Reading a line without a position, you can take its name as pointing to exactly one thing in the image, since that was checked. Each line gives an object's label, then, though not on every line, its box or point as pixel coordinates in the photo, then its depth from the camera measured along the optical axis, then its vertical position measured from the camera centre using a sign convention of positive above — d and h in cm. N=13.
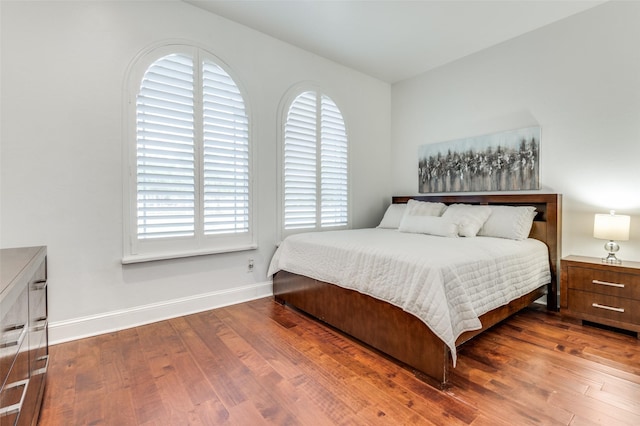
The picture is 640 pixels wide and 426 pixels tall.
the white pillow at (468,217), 295 -6
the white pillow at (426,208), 344 +3
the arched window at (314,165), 338 +54
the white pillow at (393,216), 375 -7
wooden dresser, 94 -49
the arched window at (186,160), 249 +45
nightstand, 227 -64
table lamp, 238 -15
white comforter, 168 -41
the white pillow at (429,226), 291 -15
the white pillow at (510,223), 284 -11
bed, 170 -68
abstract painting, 315 +56
